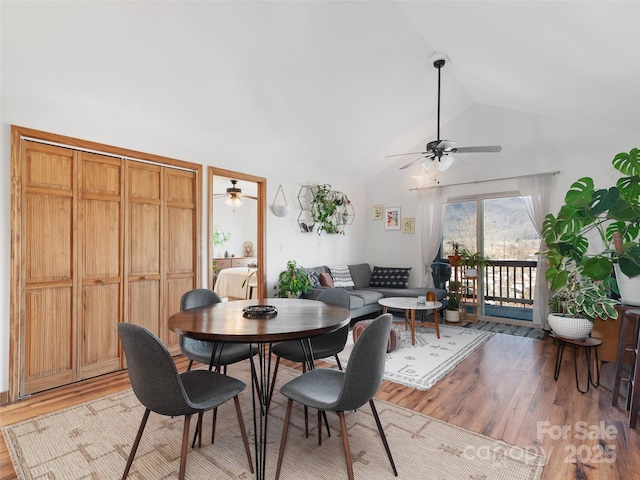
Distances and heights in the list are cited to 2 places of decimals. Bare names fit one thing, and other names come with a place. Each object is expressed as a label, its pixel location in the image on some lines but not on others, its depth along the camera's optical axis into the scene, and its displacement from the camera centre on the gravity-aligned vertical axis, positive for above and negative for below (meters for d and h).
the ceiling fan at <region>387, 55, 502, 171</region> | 3.38 +0.92
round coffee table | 3.99 -0.83
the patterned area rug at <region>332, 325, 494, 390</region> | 3.01 -1.26
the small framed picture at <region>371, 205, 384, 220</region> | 6.43 +0.51
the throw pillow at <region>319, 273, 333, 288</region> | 4.94 -0.62
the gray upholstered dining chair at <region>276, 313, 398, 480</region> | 1.52 -0.73
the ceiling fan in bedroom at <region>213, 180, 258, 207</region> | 6.72 +0.88
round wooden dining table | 1.60 -0.47
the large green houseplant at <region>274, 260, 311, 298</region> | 4.46 -0.61
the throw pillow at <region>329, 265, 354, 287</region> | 5.43 -0.62
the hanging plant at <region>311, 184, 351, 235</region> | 5.41 +0.50
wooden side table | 2.76 -0.96
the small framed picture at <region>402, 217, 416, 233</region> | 6.01 +0.25
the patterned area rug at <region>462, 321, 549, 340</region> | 4.45 -1.29
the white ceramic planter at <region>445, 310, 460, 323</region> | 5.19 -1.21
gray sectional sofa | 4.70 -0.82
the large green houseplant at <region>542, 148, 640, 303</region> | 2.78 +0.14
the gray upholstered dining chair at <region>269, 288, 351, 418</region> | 2.32 -0.79
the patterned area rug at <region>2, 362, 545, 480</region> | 1.75 -1.24
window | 5.05 -0.11
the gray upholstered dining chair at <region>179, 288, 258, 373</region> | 2.24 -0.80
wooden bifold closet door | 2.69 -0.17
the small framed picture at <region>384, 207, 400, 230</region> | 6.22 +0.39
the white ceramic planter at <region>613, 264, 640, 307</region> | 2.51 -0.38
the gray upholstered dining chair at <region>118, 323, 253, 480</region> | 1.45 -0.66
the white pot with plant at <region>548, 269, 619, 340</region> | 2.80 -0.62
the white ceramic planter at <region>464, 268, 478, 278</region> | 5.17 -0.53
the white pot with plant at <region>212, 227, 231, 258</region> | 8.12 -0.07
